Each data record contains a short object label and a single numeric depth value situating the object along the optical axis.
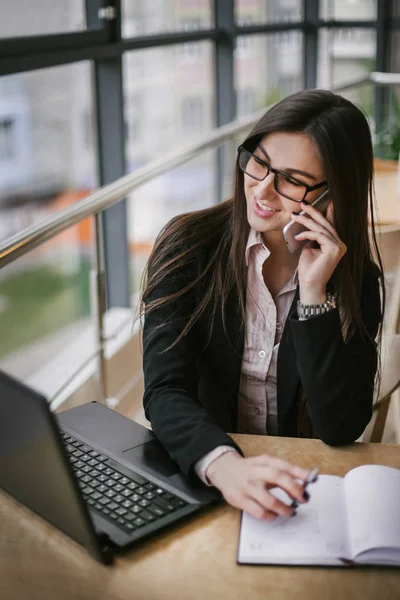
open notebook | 0.92
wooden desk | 0.87
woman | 1.30
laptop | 0.82
